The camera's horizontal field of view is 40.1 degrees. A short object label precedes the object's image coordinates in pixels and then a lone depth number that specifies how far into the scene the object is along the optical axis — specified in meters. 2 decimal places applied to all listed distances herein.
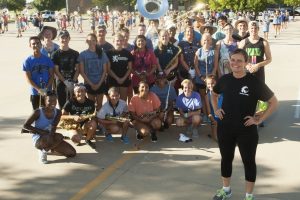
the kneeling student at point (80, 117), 6.47
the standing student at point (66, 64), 6.83
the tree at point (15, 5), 65.38
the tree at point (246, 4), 30.16
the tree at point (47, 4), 66.62
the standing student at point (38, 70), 6.52
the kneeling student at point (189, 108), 6.96
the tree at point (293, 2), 51.07
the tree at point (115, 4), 73.00
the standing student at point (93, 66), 6.98
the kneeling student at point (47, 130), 5.89
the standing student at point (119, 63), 7.20
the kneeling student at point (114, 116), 6.68
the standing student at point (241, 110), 4.18
